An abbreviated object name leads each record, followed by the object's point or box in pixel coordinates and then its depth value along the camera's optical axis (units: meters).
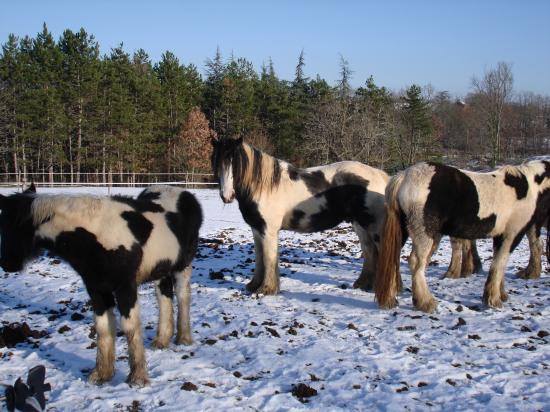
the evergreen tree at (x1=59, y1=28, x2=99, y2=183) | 37.47
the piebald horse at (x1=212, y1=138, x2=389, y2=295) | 6.95
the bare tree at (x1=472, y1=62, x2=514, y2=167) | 44.72
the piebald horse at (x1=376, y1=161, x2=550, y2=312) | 6.07
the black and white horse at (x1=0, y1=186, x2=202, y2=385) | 3.92
